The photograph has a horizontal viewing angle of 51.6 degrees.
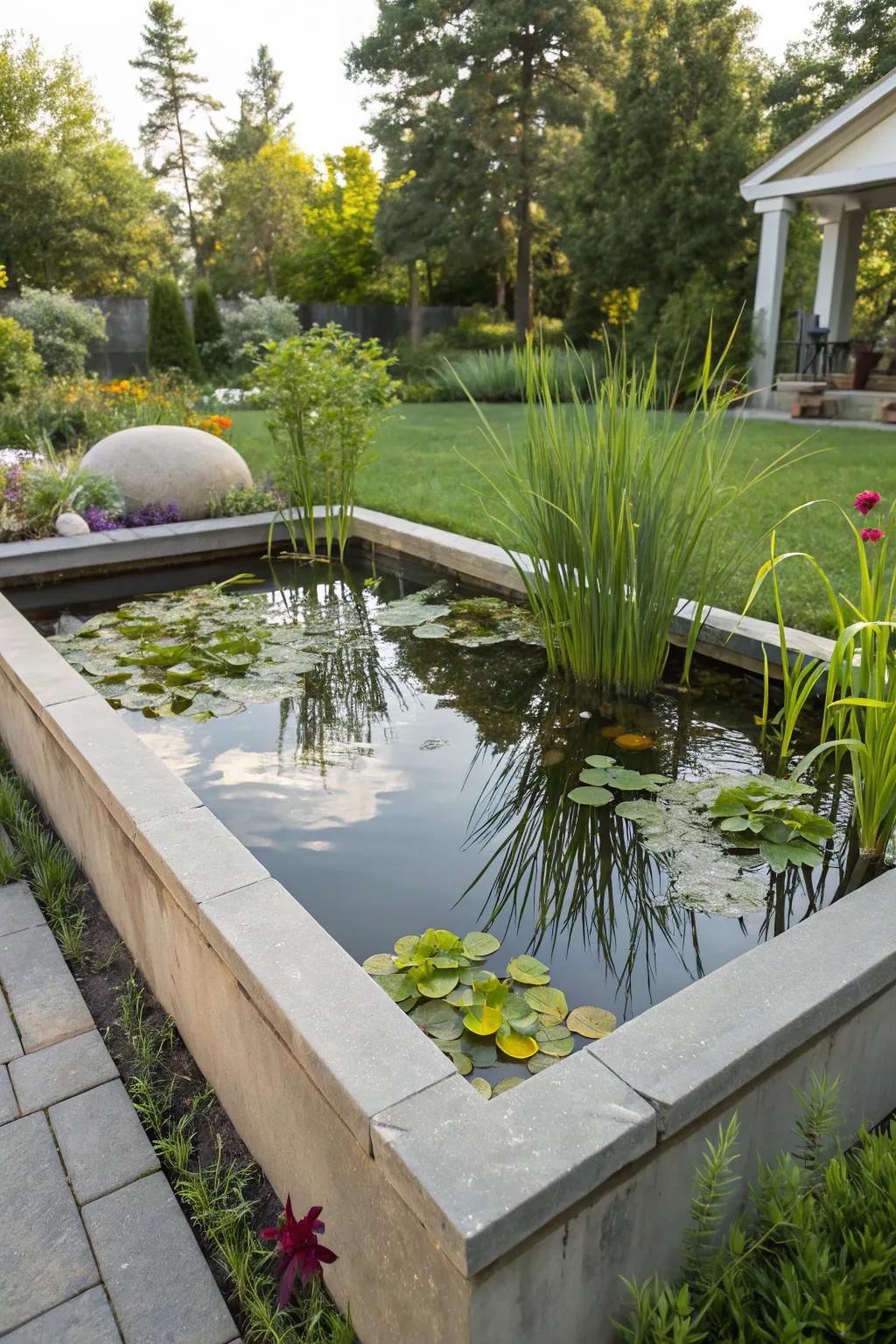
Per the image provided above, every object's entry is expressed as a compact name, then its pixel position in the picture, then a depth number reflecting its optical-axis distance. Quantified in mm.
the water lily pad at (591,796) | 2402
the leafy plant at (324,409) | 4562
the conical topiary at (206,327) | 15758
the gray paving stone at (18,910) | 2305
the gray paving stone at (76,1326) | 1340
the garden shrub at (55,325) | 12719
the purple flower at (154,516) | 5262
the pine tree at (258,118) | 33531
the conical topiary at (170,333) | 13641
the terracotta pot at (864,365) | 10352
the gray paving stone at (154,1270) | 1349
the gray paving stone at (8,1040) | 1894
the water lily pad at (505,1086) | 1580
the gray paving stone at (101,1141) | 1599
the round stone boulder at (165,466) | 5348
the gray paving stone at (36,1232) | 1407
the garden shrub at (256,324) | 15992
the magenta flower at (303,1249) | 1241
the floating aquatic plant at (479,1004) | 1659
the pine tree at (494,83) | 17234
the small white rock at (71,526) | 4812
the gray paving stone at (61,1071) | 1782
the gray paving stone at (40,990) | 1951
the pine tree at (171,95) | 31375
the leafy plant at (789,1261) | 1151
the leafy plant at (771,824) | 2145
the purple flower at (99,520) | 5043
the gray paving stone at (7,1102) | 1743
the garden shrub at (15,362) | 9180
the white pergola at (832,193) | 9938
